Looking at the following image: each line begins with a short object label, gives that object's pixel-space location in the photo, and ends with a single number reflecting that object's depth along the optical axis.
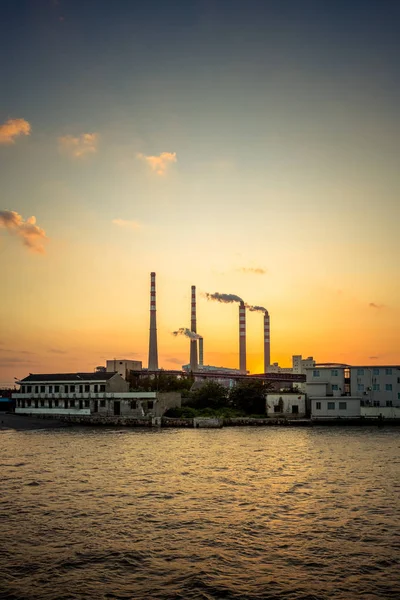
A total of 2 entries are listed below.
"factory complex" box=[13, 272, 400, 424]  76.88
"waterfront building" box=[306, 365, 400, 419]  76.12
